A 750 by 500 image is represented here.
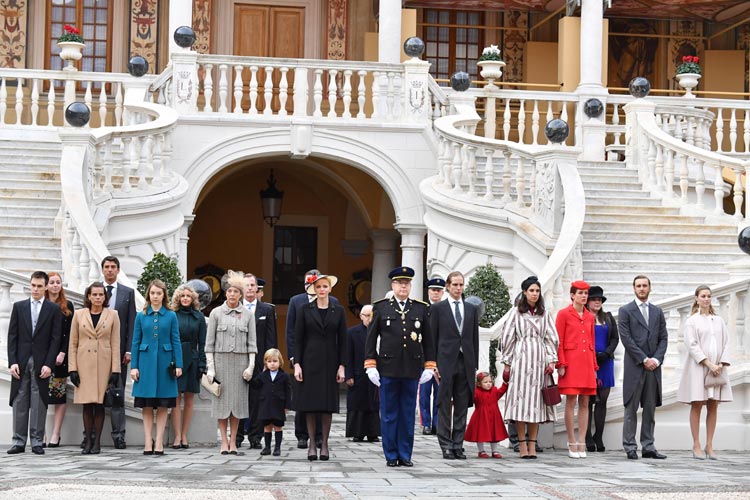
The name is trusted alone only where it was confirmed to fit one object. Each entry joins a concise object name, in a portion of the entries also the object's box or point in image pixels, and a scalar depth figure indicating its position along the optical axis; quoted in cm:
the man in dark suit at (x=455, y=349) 1195
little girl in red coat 1200
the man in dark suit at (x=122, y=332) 1230
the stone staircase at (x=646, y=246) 1641
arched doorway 2561
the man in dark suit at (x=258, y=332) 1259
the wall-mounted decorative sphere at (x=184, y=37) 1991
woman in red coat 1217
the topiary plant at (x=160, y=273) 1554
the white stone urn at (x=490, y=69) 2142
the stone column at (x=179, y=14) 2167
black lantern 2288
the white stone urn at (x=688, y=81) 2228
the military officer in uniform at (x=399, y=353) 1125
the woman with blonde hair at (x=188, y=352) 1227
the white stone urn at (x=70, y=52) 2061
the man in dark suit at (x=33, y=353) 1183
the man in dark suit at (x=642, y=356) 1235
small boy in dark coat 1195
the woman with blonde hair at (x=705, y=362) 1227
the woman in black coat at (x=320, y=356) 1154
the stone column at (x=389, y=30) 2220
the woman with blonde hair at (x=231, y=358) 1186
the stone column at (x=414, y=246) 2030
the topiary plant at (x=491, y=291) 1590
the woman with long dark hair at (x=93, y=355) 1182
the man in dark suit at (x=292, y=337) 1191
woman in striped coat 1202
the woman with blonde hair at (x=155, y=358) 1191
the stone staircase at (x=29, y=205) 1594
